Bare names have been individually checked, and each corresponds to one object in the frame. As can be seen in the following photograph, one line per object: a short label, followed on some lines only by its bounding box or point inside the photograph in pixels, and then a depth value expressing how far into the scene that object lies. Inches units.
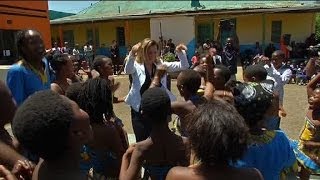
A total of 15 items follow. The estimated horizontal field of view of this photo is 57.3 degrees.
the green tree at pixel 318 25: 858.8
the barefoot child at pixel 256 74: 129.0
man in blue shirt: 97.0
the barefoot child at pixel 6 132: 57.4
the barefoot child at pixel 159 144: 71.7
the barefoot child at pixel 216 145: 52.2
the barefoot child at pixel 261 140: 66.4
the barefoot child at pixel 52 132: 46.5
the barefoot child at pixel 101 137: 77.6
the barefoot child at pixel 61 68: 117.7
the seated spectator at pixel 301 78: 408.4
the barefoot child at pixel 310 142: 108.3
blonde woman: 127.0
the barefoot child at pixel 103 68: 126.1
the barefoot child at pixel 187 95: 98.3
